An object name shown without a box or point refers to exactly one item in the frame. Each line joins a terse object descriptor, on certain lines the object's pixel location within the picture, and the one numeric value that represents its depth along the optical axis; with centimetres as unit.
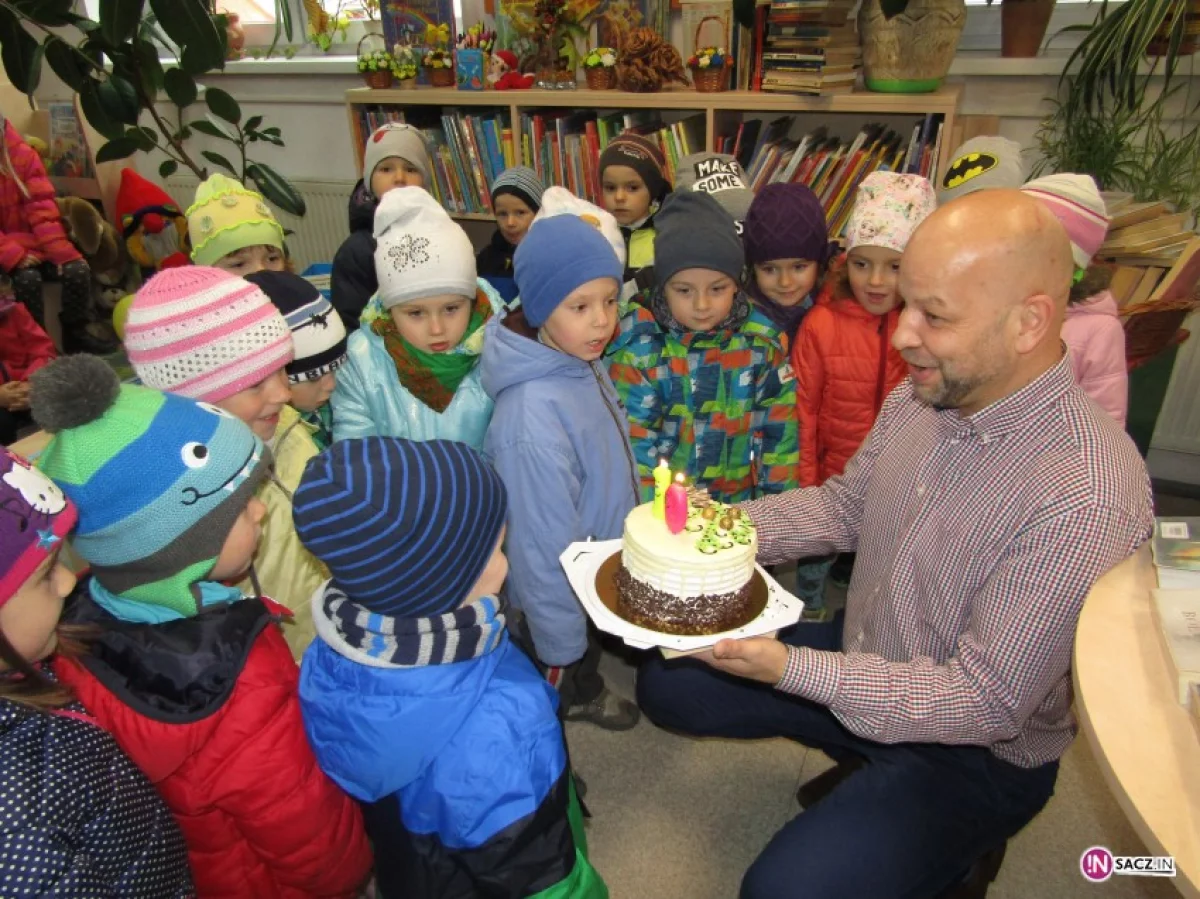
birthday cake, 146
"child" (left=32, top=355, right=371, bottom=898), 120
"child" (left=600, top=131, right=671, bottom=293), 307
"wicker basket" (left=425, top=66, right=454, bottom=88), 399
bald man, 135
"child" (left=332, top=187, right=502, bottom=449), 219
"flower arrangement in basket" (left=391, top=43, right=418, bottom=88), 406
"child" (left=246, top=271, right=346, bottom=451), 216
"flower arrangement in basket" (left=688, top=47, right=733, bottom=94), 328
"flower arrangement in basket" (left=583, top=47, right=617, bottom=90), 353
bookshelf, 306
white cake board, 140
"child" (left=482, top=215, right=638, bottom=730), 194
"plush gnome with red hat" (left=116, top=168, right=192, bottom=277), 495
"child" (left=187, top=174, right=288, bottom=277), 260
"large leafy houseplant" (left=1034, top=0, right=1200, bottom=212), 286
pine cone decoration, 342
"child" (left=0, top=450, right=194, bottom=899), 89
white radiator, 508
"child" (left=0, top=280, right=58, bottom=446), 350
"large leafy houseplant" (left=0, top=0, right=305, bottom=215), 299
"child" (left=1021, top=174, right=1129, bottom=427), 223
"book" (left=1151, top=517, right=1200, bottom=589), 116
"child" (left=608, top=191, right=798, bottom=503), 229
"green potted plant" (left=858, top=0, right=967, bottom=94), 287
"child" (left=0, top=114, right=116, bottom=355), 402
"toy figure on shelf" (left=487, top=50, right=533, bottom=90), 385
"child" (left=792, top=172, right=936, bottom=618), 241
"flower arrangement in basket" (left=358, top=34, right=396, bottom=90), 407
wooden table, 87
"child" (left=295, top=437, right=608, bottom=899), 118
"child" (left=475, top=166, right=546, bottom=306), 322
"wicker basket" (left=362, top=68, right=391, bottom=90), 413
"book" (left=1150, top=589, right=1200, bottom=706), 100
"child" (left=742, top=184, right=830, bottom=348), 247
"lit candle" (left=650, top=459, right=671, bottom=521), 155
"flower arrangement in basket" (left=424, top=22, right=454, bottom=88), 396
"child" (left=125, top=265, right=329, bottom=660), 177
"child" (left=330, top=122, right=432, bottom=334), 313
